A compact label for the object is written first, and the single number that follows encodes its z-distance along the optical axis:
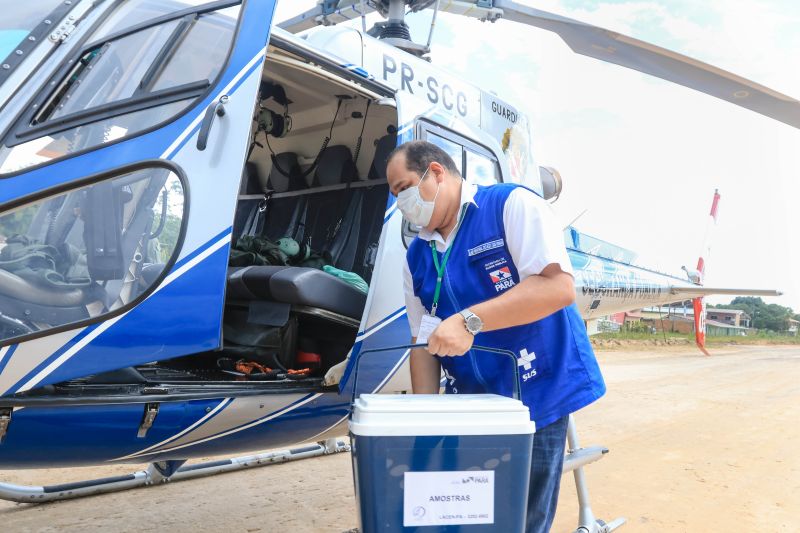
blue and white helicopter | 1.97
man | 1.98
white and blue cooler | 1.51
